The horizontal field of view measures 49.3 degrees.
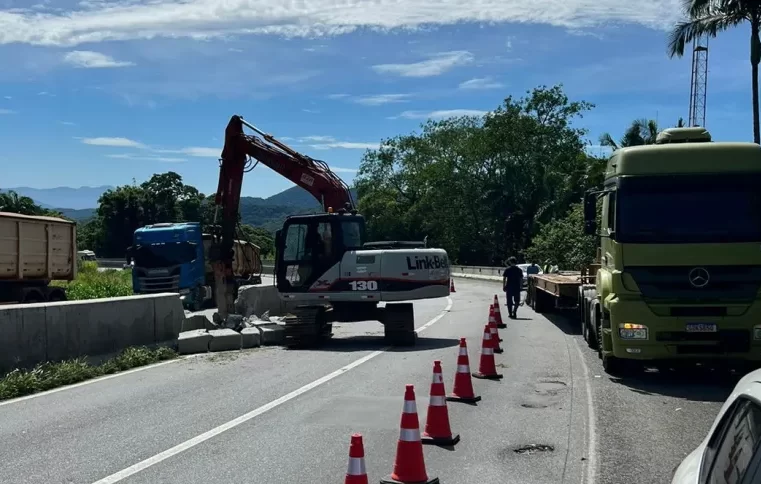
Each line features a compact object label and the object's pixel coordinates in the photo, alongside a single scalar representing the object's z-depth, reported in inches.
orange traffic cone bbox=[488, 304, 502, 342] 554.2
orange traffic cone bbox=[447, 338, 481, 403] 395.2
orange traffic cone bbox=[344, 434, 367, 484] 203.0
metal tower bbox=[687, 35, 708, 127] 1633.9
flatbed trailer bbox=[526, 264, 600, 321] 719.7
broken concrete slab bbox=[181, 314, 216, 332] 690.2
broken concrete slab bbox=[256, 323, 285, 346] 674.2
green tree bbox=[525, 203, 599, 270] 1574.8
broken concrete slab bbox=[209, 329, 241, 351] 627.2
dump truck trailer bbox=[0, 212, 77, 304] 865.5
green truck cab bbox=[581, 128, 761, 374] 443.2
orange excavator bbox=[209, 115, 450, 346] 655.1
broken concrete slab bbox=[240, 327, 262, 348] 651.5
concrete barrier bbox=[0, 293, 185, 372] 468.8
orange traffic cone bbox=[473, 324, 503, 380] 477.4
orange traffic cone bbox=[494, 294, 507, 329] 789.6
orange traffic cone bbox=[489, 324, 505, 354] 588.8
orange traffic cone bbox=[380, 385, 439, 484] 252.4
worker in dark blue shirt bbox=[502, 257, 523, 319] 925.7
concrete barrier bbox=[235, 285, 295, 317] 855.1
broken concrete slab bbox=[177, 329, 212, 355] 615.6
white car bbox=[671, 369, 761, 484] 107.2
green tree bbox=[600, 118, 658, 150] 1688.0
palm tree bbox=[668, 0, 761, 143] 1213.1
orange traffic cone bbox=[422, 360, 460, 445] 313.1
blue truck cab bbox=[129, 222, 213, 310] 1149.7
